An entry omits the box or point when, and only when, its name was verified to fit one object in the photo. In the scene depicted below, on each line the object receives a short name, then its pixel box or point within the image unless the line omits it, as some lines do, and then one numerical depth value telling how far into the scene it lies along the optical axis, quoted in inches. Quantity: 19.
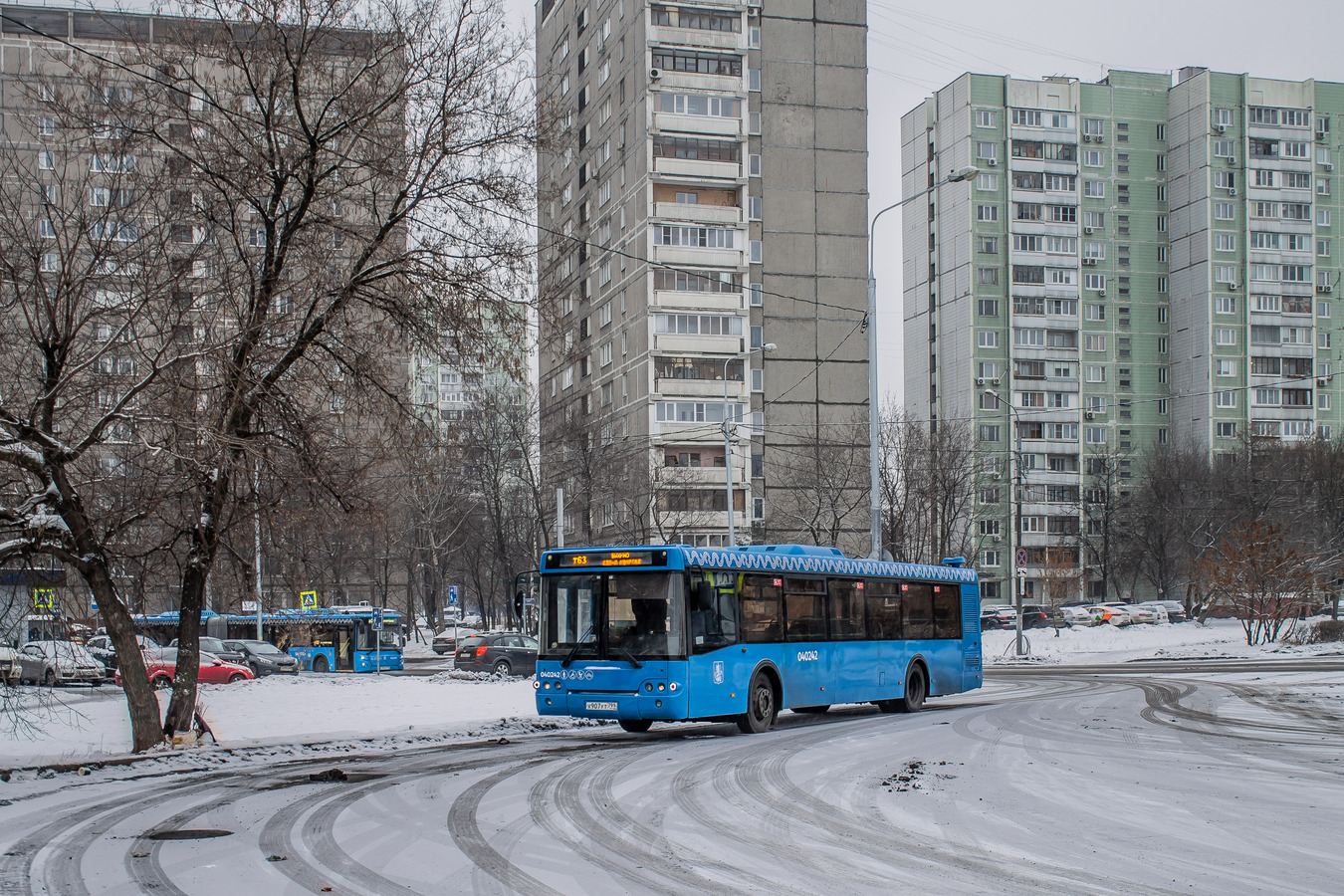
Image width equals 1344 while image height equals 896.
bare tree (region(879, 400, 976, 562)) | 2092.8
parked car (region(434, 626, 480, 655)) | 2596.0
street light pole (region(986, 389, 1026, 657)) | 1582.2
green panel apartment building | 3567.9
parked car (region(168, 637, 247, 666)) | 1499.8
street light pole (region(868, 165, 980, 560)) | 1093.8
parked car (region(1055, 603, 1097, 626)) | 2481.5
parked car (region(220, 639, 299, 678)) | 1551.4
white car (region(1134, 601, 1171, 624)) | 2426.2
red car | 1332.4
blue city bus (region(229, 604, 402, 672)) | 1779.0
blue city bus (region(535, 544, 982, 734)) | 643.5
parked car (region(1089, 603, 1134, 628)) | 2422.5
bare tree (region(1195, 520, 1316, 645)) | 1430.9
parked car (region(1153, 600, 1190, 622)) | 2545.5
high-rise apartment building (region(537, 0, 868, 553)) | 2421.3
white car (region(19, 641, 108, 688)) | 590.6
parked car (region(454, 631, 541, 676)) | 1551.4
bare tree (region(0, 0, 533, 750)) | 537.6
